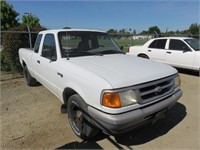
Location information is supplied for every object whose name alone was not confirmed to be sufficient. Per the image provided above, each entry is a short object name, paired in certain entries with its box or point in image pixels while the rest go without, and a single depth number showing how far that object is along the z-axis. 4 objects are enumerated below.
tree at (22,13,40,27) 20.56
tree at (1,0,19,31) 17.86
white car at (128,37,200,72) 6.12
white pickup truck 2.08
